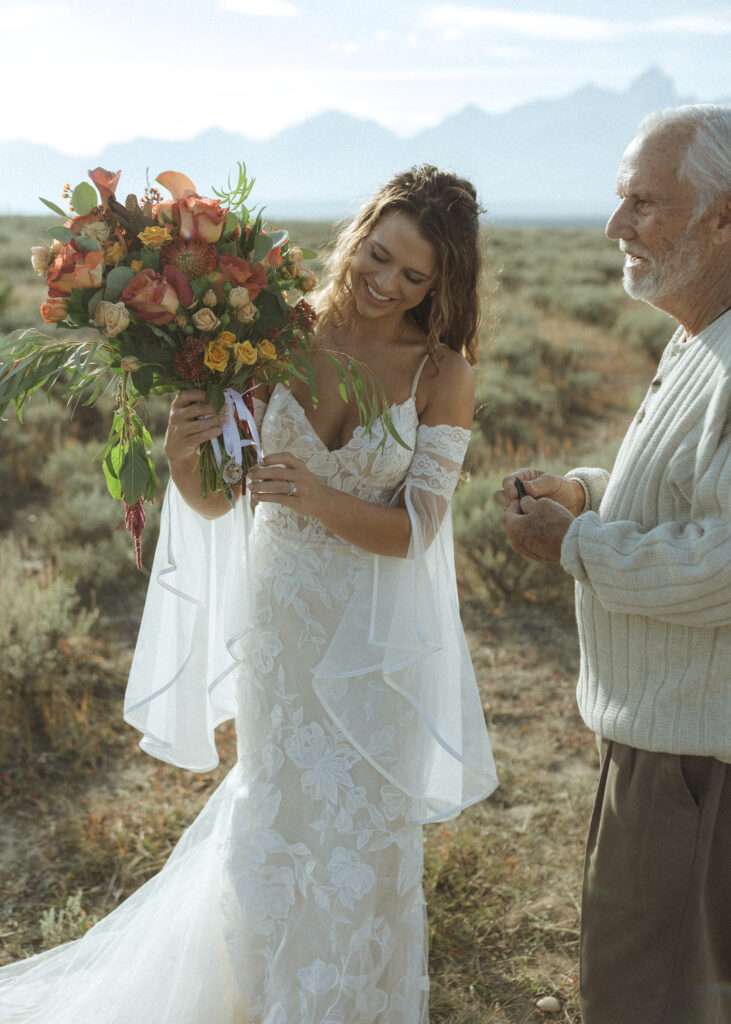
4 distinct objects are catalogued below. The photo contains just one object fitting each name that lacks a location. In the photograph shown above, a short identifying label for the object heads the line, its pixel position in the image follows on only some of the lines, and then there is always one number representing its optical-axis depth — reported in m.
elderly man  2.08
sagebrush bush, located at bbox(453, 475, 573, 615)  6.51
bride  2.67
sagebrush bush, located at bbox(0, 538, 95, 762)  4.68
